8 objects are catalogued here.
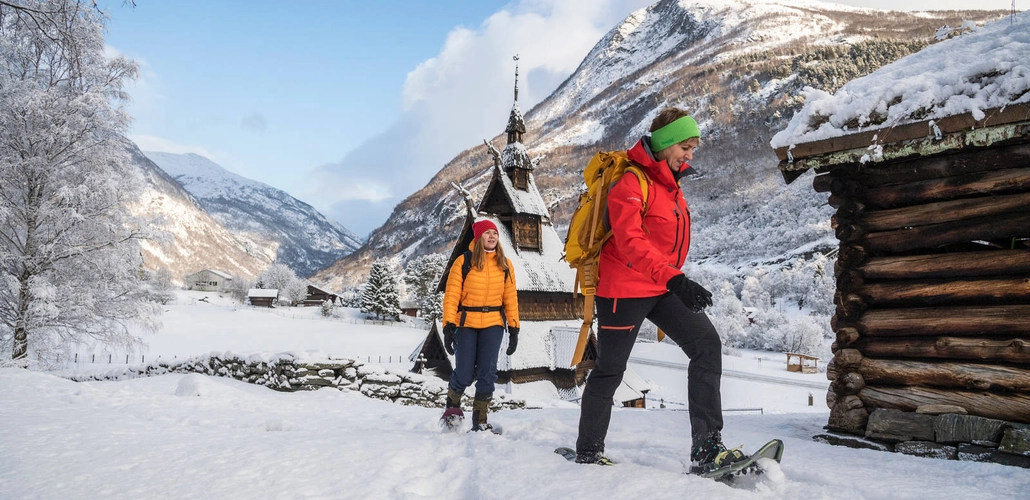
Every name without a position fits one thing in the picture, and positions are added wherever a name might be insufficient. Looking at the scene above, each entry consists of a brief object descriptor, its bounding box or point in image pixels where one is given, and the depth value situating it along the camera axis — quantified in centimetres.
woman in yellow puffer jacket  530
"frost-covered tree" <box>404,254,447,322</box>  6682
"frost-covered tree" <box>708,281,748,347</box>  6062
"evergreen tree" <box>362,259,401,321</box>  6112
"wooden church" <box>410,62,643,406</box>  1972
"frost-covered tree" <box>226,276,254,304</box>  10459
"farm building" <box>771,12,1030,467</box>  428
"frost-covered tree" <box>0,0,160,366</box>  1395
